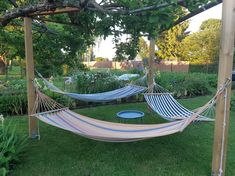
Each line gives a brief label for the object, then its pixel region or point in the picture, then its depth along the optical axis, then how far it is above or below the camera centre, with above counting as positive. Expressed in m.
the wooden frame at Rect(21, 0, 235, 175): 1.46 -0.02
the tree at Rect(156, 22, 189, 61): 12.90 +1.80
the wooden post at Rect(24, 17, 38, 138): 2.35 +0.07
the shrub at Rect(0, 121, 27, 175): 1.72 -0.81
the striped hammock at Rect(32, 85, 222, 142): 1.65 -0.60
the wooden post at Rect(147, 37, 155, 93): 3.26 +0.09
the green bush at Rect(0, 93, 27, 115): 3.42 -0.66
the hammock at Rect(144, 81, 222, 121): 2.25 -0.52
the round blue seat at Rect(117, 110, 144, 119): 2.65 -0.69
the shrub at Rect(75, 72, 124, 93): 4.29 -0.31
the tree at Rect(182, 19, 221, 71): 9.99 +1.41
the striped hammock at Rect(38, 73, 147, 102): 2.83 -0.42
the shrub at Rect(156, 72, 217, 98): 4.86 -0.41
